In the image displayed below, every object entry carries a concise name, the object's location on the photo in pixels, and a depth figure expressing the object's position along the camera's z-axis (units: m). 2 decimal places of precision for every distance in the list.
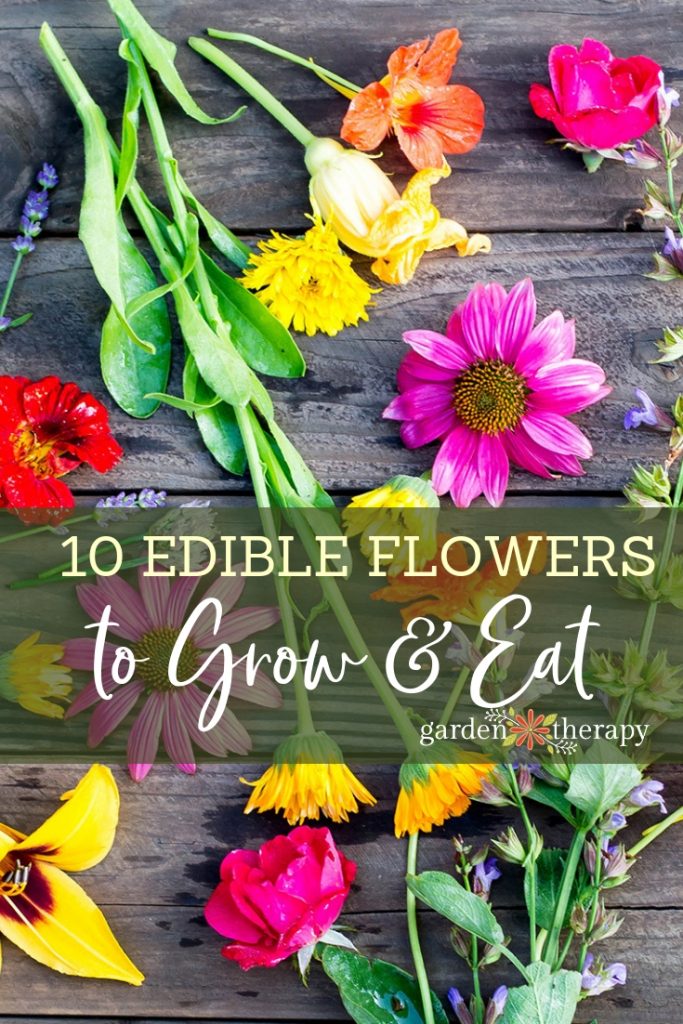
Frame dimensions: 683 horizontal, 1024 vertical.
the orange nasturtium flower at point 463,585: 0.89
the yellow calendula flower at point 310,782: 0.86
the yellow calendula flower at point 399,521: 0.88
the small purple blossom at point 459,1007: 0.87
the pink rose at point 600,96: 0.89
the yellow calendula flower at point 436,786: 0.86
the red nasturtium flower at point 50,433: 0.90
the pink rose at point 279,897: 0.86
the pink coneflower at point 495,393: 0.89
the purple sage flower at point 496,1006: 0.86
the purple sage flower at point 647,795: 0.85
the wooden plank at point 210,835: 0.90
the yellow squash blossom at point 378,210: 0.88
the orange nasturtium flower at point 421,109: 0.89
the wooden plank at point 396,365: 0.91
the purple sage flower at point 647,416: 0.89
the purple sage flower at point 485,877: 0.88
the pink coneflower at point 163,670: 0.90
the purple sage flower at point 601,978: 0.87
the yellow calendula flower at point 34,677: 0.90
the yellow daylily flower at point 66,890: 0.89
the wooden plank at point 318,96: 0.92
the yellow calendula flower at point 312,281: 0.88
